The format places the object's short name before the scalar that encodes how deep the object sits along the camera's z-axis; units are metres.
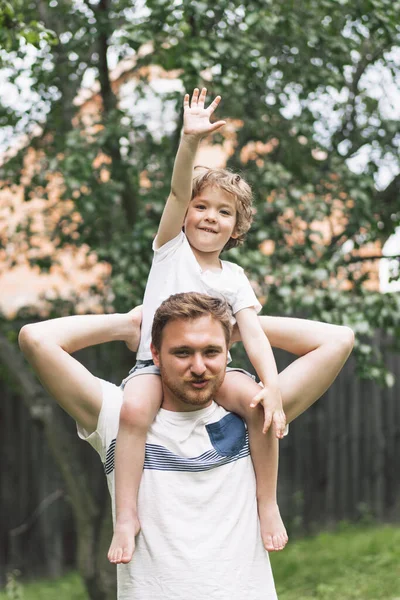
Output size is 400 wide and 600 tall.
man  1.99
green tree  4.19
